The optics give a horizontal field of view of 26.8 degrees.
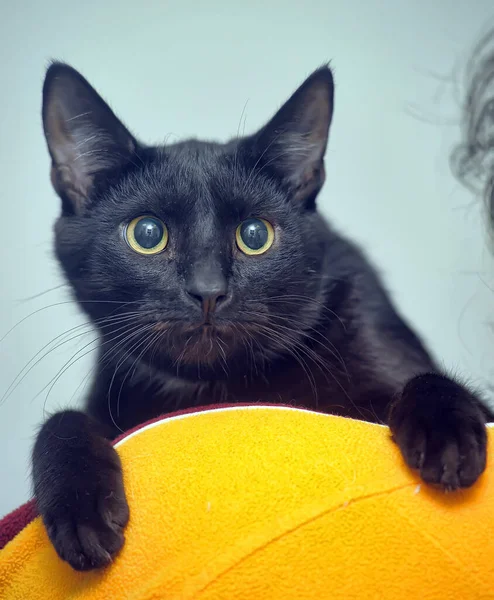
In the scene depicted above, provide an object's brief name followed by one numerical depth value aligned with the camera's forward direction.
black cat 0.34
